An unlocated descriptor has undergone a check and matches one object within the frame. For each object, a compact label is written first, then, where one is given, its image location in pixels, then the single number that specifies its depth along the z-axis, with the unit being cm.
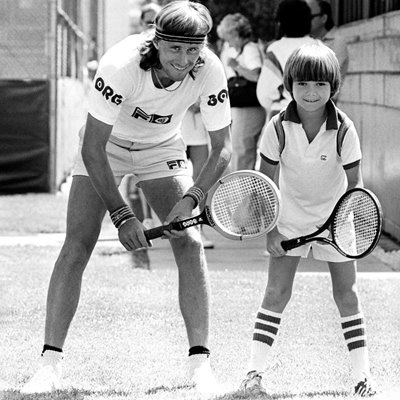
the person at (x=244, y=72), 2233
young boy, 1032
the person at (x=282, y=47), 1861
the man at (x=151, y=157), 1012
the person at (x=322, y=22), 2027
